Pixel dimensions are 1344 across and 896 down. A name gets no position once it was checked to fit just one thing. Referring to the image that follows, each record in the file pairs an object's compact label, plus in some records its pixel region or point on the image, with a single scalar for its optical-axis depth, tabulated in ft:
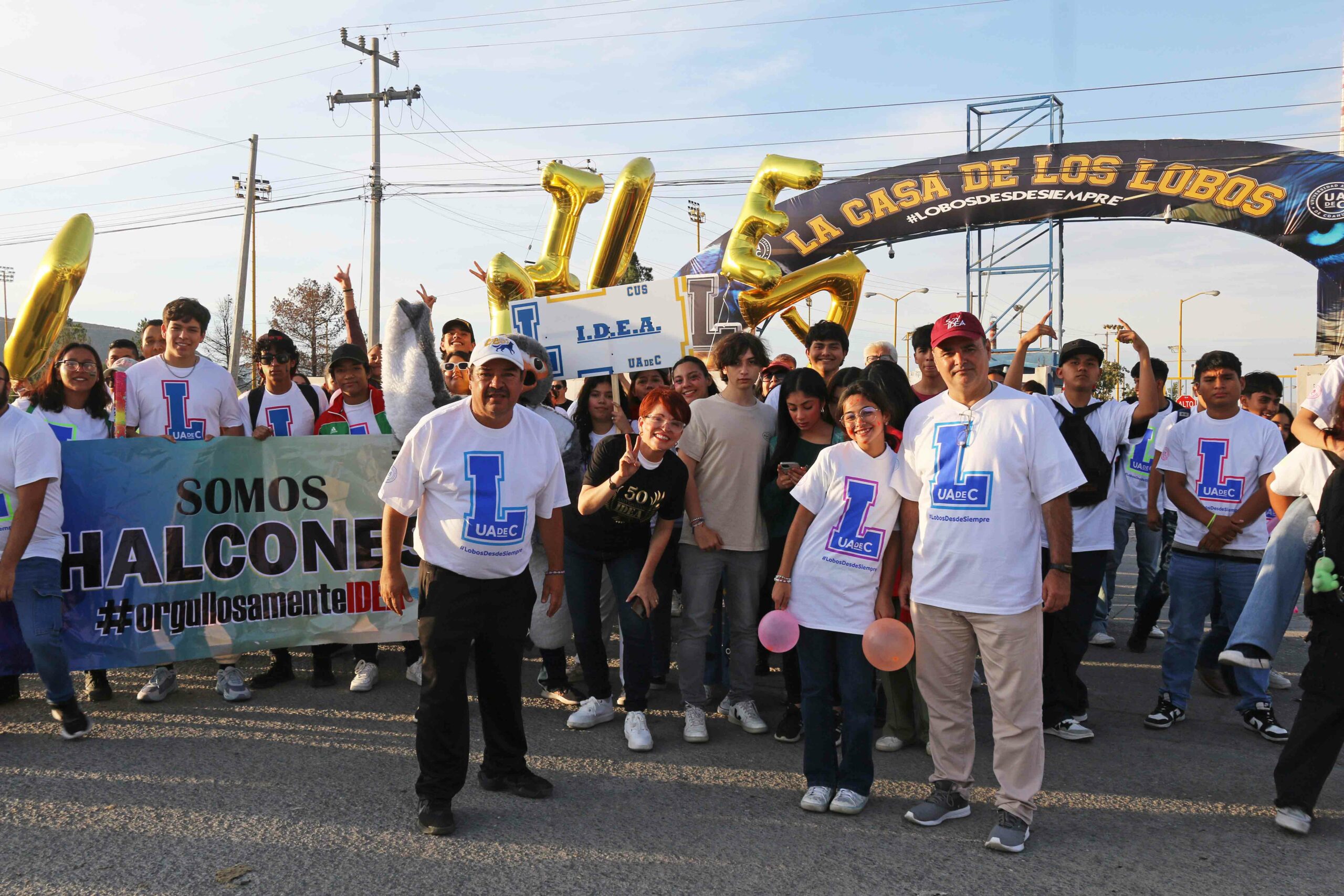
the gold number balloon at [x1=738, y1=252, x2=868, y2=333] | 25.02
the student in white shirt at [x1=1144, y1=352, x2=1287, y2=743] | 16.25
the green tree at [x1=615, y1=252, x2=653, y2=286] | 111.43
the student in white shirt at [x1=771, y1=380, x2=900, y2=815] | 12.65
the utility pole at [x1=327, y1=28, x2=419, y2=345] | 80.48
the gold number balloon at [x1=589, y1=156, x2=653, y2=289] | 21.75
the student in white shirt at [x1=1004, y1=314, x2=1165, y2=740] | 16.06
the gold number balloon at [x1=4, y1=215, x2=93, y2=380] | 17.72
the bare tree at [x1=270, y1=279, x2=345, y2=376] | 162.02
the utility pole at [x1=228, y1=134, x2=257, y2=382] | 95.04
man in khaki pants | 11.73
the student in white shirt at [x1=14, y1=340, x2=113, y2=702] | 17.15
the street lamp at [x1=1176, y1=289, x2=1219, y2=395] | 196.24
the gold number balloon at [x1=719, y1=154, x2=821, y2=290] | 23.73
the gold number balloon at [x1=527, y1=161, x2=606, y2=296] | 21.94
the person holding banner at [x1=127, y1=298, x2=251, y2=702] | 18.13
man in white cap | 12.16
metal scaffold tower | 65.26
